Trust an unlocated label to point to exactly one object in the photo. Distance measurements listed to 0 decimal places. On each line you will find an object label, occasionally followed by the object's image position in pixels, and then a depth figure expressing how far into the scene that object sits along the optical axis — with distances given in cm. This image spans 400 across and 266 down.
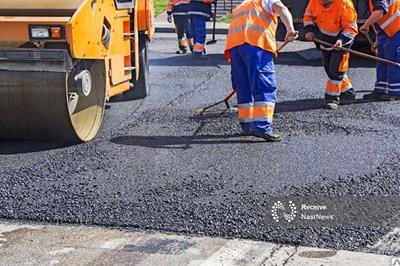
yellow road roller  750
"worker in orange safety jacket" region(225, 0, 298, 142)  843
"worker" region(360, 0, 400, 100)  1033
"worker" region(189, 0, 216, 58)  1477
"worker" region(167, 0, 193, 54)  1508
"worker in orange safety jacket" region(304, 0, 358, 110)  987
